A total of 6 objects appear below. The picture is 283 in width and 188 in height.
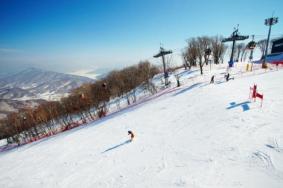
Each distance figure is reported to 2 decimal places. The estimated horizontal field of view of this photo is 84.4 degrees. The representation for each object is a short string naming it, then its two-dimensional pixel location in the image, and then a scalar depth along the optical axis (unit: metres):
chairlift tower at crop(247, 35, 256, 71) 35.28
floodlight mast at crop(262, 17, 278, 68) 29.92
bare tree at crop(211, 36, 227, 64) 68.84
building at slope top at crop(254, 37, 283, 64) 63.97
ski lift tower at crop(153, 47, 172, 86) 39.34
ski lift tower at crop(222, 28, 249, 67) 34.31
